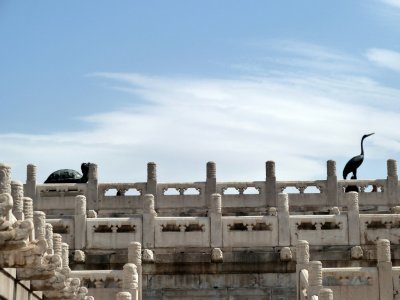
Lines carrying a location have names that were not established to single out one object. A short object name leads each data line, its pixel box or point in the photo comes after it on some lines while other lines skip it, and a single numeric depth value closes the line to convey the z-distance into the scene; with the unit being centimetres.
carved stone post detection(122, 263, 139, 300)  2764
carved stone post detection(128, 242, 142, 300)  2927
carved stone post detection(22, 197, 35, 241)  1856
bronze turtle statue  4259
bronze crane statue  4350
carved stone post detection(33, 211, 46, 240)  1956
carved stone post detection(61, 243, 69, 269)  2461
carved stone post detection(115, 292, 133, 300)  2480
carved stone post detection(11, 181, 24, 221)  1784
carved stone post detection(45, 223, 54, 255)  1967
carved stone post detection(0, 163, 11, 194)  1606
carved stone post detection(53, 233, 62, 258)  2253
